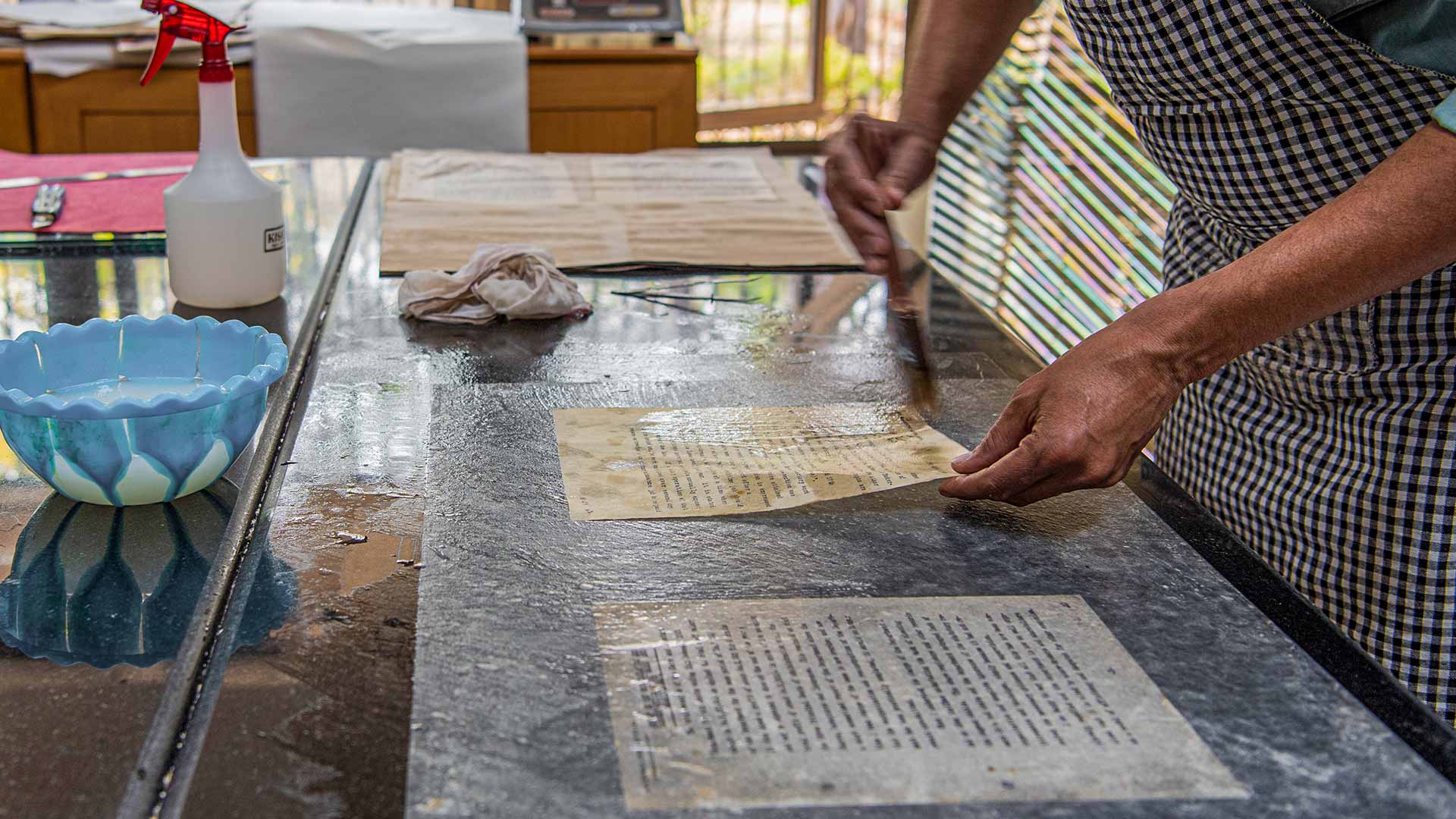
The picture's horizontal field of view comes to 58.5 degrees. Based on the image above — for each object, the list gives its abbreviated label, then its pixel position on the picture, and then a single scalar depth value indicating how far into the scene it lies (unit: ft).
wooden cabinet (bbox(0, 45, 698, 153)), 8.13
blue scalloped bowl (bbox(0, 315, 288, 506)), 2.49
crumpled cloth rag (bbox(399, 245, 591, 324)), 3.95
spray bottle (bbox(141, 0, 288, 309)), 3.79
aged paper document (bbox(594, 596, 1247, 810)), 1.82
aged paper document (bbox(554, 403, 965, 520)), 2.76
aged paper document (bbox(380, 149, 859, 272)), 4.70
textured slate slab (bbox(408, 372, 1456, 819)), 1.84
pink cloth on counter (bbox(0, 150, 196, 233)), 4.79
